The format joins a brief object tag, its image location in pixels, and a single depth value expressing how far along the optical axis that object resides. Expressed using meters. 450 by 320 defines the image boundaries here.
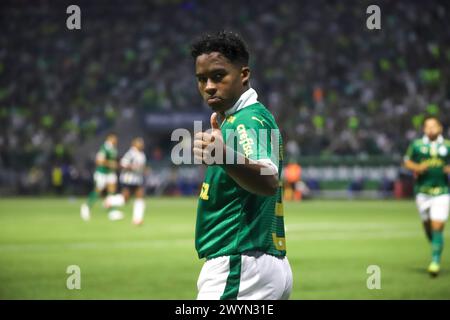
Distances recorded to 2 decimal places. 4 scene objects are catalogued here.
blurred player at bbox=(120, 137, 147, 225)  25.09
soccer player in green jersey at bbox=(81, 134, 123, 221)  26.42
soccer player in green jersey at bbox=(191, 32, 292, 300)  4.48
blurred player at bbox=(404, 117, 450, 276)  13.34
